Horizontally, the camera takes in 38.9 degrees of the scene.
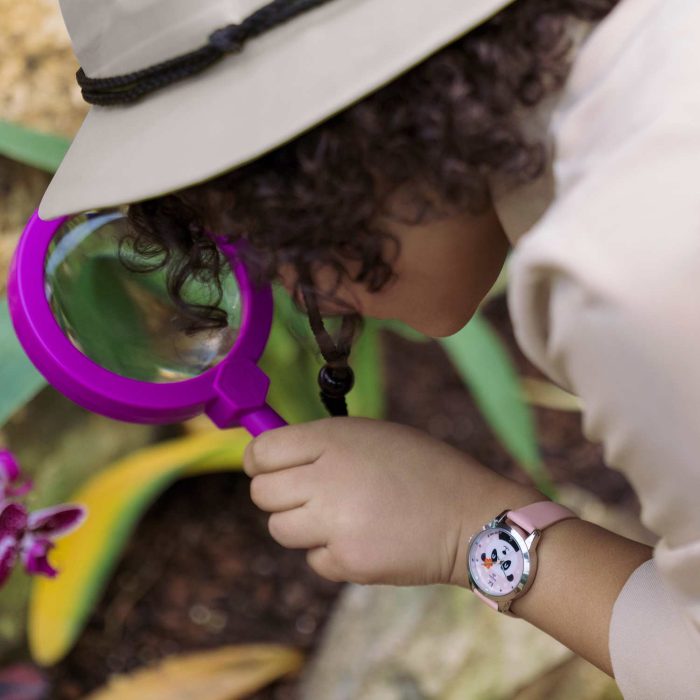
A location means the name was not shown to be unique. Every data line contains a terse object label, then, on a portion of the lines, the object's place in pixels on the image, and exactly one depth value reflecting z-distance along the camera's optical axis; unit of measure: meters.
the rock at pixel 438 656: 1.30
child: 0.60
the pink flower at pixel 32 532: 0.98
